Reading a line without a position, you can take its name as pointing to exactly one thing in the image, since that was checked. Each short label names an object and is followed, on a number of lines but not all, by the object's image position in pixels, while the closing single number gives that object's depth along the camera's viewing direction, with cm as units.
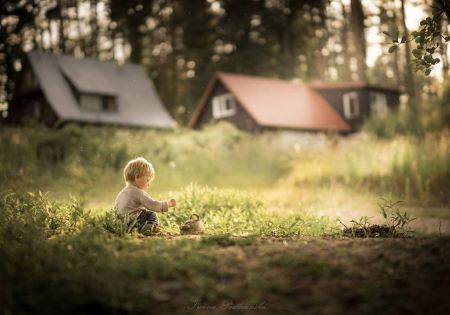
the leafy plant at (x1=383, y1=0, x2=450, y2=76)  558
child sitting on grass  605
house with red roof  2745
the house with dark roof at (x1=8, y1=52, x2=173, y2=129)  2816
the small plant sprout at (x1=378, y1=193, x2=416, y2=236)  557
